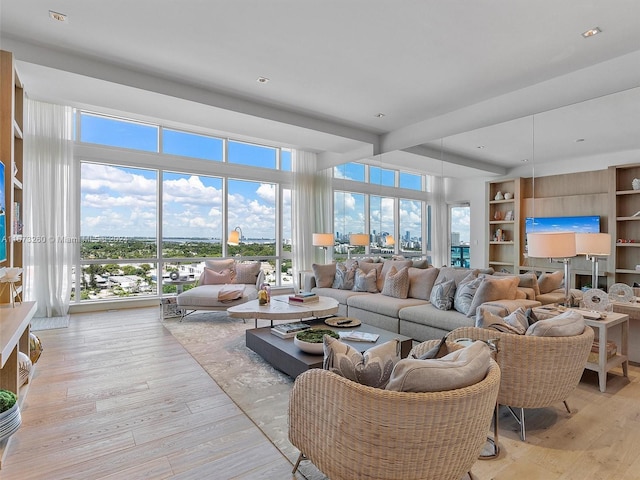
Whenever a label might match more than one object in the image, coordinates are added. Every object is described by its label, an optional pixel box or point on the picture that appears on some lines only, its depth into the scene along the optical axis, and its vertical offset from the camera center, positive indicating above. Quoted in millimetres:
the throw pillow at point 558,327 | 2139 -534
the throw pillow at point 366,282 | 5166 -618
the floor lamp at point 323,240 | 6730 +0
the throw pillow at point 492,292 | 3479 -512
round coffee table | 3719 -761
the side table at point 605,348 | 2770 -895
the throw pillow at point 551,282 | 3943 -470
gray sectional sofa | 3545 -755
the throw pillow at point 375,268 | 5232 -429
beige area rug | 2242 -1177
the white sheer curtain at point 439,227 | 5477 +208
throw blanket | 4984 -771
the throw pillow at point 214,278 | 5824 -628
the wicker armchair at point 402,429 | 1332 -747
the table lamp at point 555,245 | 2912 -41
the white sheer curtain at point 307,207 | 7555 +712
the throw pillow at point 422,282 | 4496 -543
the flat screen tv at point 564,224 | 3816 +185
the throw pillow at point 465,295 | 3649 -576
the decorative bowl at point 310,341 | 2846 -830
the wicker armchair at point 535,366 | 2086 -756
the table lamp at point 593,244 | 3184 -35
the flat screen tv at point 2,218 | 2656 +166
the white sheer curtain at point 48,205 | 5012 +509
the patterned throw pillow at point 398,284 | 4605 -587
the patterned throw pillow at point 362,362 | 1559 -564
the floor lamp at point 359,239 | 6896 +20
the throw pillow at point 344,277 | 5469 -586
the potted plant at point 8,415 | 1939 -987
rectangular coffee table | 2797 -941
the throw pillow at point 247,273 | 5902 -553
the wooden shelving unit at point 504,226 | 4520 +191
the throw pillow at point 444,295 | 3883 -611
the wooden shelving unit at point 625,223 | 3512 +171
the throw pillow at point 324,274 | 5709 -556
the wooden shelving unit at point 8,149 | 2838 +734
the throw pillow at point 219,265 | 6086 -431
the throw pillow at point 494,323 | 2250 -539
